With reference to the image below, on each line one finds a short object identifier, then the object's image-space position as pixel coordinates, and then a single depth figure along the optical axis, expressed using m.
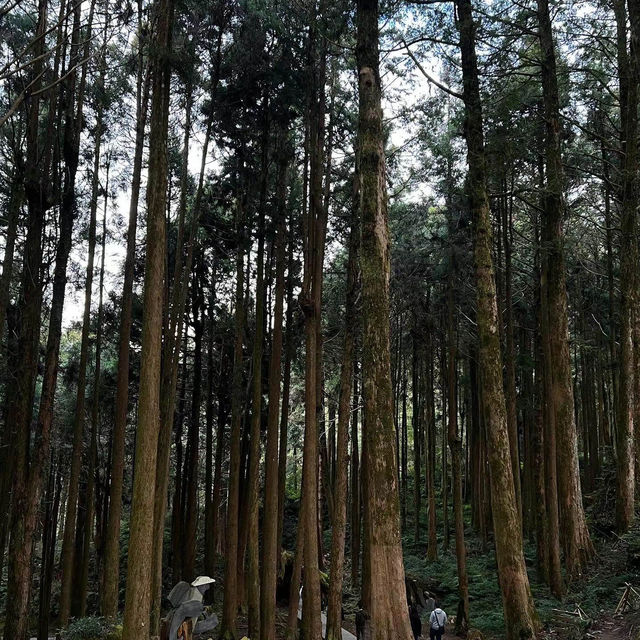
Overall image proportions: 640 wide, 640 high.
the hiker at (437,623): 11.91
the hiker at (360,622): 12.14
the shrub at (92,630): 9.88
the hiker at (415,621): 12.81
